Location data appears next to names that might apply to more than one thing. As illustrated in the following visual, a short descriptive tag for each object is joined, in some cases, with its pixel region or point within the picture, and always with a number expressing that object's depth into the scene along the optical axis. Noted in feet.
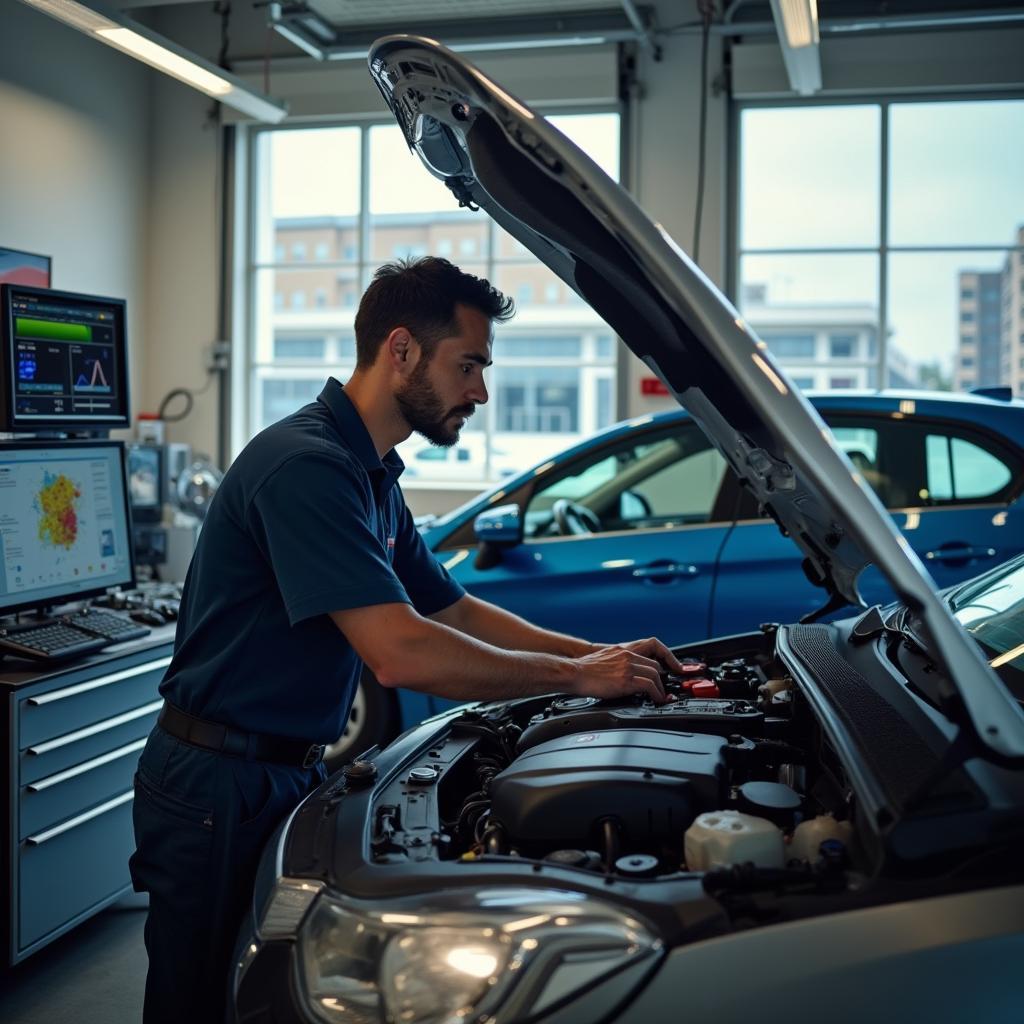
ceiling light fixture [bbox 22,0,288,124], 16.46
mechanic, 5.34
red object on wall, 24.35
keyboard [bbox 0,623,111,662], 9.01
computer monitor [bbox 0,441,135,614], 9.56
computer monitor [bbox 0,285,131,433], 10.07
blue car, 12.03
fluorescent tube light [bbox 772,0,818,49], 16.35
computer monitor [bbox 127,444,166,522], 17.89
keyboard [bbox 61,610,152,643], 9.84
